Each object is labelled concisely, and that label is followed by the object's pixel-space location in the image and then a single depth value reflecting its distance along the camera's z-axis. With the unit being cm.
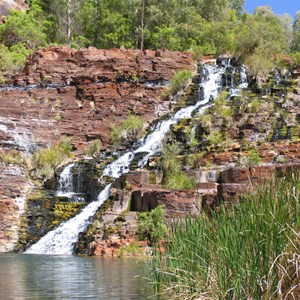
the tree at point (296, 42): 7825
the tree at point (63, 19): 6619
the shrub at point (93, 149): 4181
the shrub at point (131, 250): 2522
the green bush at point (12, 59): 5112
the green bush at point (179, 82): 4709
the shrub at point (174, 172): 3177
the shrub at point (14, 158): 3659
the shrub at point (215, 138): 3822
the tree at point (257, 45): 4881
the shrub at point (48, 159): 3697
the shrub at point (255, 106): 4176
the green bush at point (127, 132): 4312
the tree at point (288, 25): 9639
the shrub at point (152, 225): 2605
